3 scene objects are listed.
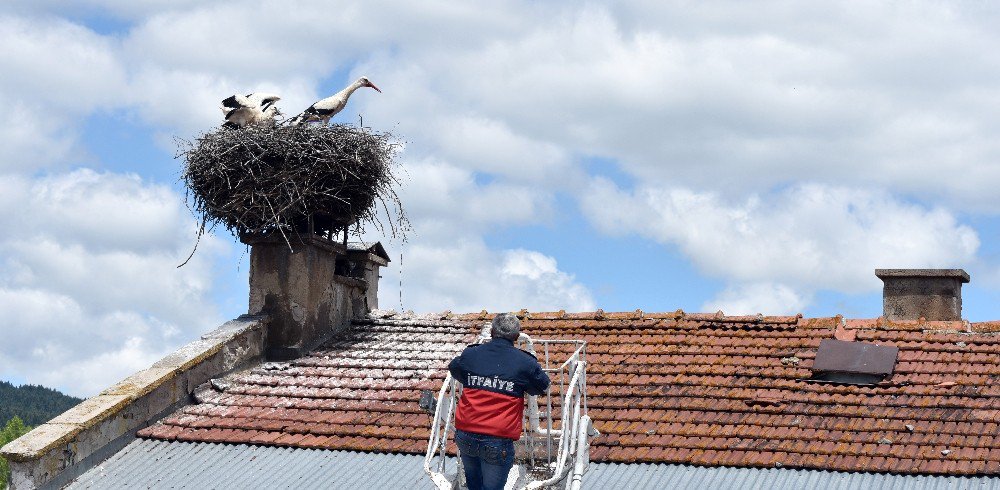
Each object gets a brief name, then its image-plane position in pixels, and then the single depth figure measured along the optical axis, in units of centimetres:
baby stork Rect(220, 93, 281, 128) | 1558
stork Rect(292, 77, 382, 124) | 1569
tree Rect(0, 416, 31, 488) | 6699
